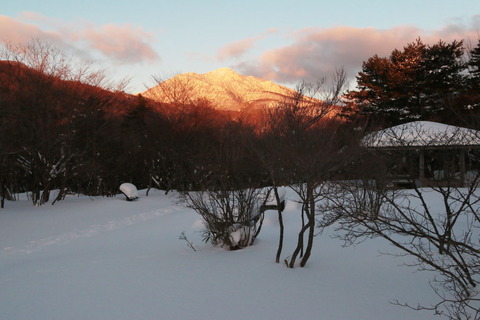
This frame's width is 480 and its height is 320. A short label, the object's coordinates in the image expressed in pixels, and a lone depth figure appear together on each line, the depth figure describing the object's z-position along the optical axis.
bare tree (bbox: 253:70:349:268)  6.91
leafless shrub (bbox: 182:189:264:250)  9.16
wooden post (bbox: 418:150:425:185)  18.83
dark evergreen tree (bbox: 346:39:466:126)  27.61
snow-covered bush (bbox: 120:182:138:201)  19.11
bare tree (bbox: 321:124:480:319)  4.85
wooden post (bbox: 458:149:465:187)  18.77
